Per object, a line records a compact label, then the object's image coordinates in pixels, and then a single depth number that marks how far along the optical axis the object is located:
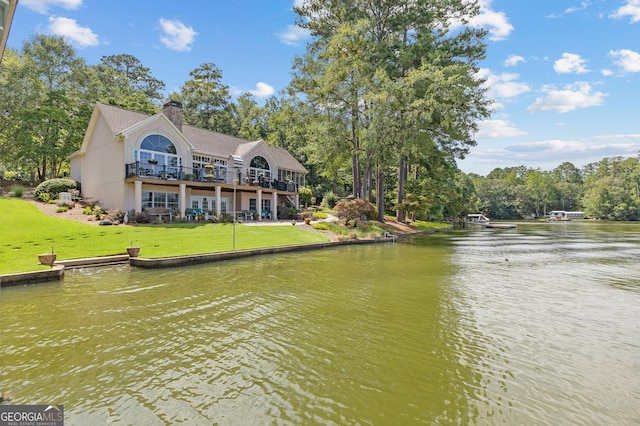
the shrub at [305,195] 36.75
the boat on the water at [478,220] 57.09
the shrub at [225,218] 24.28
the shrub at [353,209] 26.44
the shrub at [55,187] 24.59
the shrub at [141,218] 21.00
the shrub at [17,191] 25.48
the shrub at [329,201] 39.81
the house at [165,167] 22.94
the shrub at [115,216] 20.28
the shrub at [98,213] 20.42
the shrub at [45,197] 23.77
